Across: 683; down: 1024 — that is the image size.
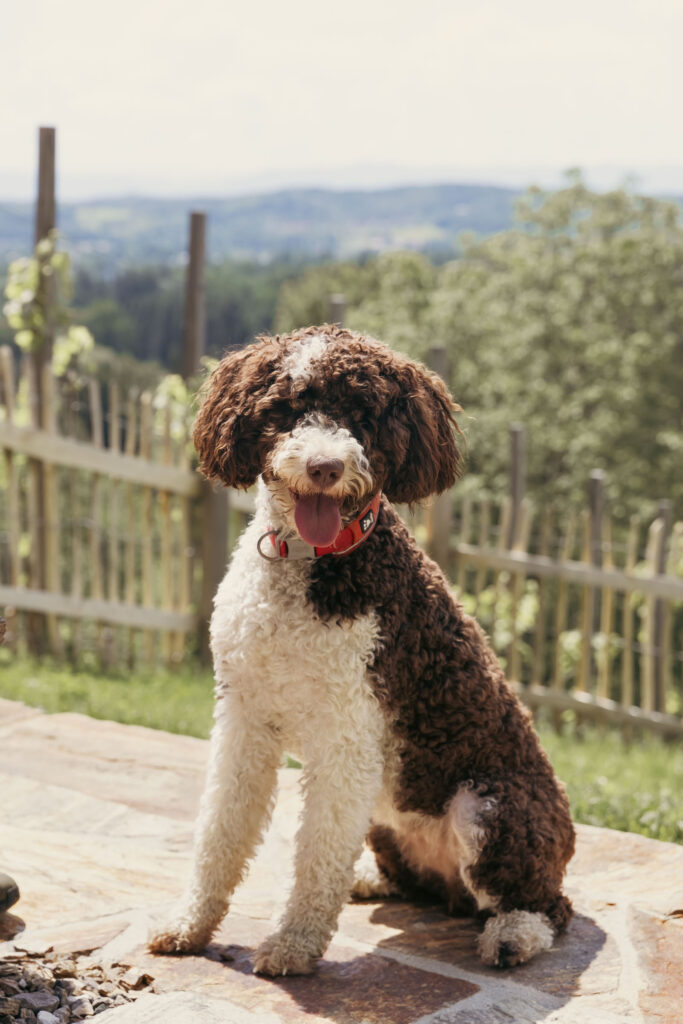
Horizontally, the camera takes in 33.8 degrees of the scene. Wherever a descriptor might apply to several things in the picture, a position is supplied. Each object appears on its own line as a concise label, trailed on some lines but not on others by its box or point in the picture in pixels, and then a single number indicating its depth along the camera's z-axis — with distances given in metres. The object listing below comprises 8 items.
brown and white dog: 2.78
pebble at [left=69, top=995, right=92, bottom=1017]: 2.68
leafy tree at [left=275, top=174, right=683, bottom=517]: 21.94
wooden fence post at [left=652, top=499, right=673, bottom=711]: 7.82
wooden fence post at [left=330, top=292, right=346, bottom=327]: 8.48
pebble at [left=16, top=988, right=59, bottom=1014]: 2.65
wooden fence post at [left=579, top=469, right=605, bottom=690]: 8.15
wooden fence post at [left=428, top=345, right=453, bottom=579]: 8.32
